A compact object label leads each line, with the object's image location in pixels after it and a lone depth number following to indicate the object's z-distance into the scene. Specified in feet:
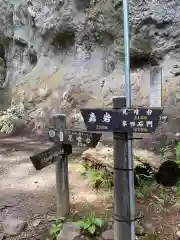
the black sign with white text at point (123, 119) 6.91
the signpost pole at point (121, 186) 7.43
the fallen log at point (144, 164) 11.62
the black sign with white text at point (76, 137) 9.45
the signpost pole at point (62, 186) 10.12
